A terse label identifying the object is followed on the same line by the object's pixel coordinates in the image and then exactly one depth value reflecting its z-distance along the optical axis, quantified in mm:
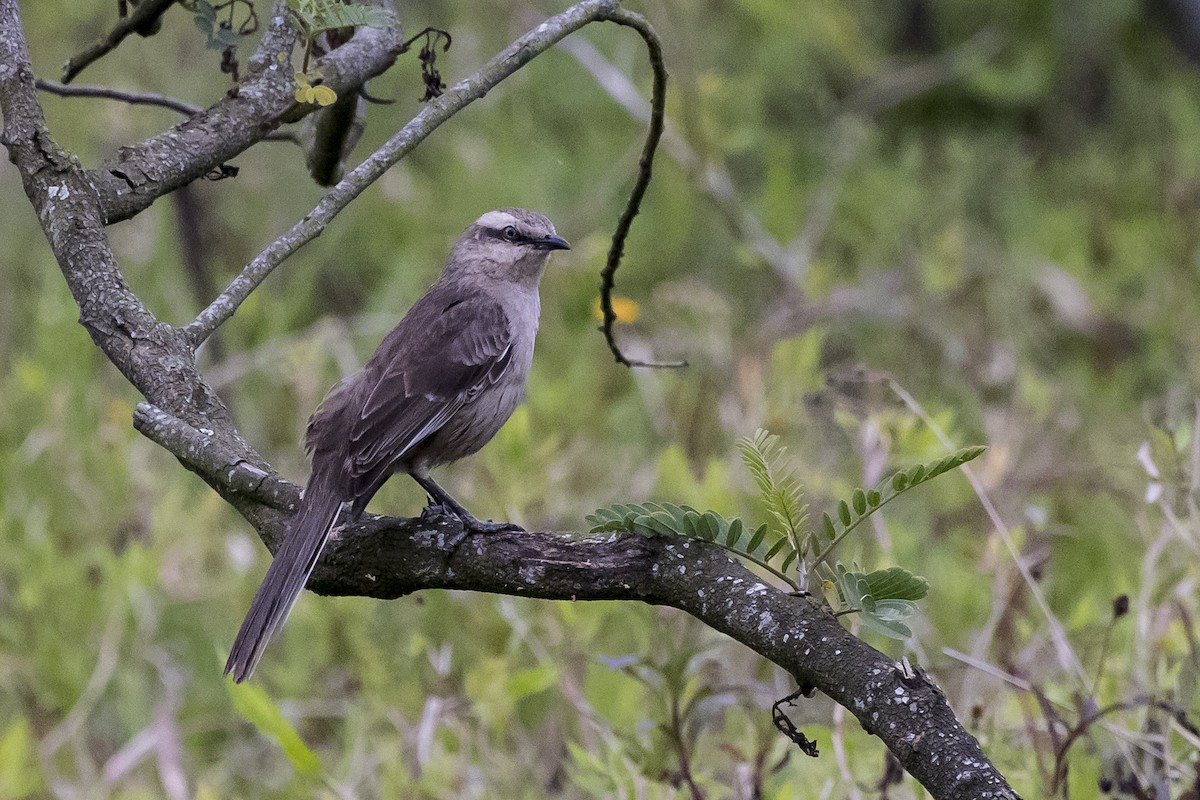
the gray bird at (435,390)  6887
